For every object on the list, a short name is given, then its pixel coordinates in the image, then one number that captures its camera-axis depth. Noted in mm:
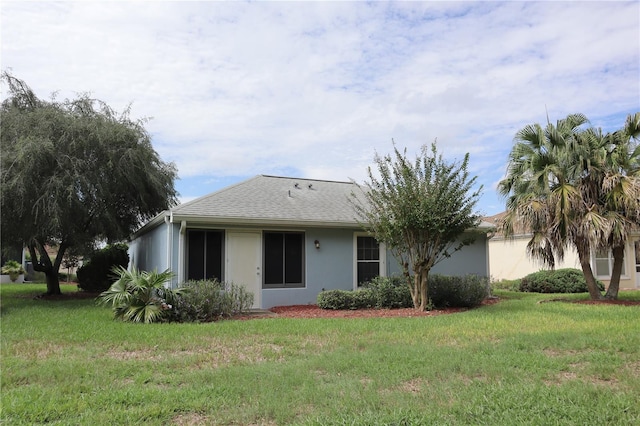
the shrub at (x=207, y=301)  11062
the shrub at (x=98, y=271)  20703
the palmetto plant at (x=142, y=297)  10805
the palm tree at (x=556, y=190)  13859
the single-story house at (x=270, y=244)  12945
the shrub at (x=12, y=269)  28812
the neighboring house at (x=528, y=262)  22125
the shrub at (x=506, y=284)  21438
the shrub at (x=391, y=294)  13391
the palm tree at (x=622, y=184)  13234
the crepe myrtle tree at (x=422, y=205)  11812
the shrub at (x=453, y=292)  13828
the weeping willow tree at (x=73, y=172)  13633
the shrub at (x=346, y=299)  13086
